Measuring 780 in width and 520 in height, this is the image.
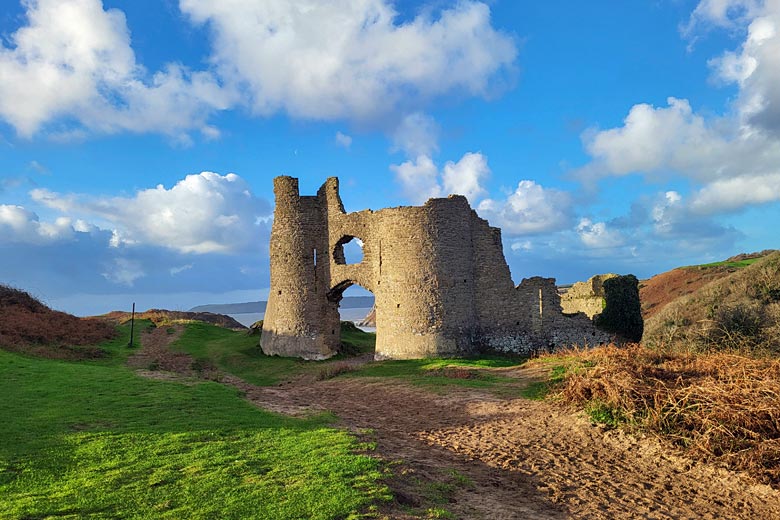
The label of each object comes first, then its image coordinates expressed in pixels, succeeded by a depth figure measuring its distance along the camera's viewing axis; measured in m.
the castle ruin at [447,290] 25.28
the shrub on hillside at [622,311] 25.80
